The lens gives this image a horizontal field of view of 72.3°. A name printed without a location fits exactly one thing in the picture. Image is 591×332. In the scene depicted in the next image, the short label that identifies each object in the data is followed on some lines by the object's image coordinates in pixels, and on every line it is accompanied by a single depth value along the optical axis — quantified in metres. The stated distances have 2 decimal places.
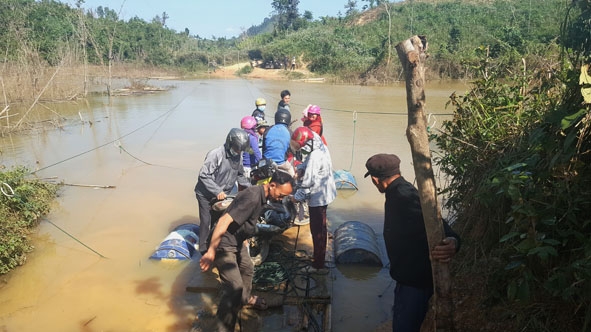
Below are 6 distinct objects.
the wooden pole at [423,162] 2.15
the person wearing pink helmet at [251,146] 6.61
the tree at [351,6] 68.93
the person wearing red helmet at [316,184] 4.64
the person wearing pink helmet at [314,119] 6.16
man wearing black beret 2.78
